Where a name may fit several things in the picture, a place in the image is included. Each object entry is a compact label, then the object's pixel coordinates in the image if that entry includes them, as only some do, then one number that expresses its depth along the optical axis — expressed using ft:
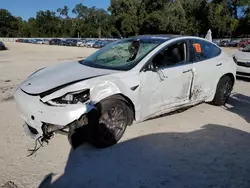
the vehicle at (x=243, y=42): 85.35
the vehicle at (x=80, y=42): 115.92
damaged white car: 7.92
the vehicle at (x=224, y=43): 94.87
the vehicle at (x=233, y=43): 90.11
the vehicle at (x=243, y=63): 20.16
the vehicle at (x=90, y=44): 104.25
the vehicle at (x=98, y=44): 98.53
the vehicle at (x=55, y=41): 129.59
